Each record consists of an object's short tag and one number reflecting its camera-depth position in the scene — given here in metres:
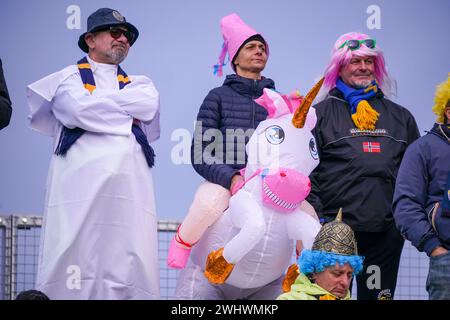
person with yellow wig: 11.61
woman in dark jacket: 12.22
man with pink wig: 12.74
